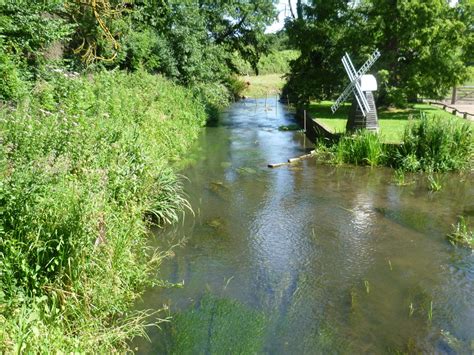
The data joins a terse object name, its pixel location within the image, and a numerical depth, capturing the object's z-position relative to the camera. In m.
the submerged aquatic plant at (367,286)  7.25
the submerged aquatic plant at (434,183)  12.62
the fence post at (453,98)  27.44
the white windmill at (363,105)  17.08
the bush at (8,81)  9.39
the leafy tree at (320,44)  25.12
